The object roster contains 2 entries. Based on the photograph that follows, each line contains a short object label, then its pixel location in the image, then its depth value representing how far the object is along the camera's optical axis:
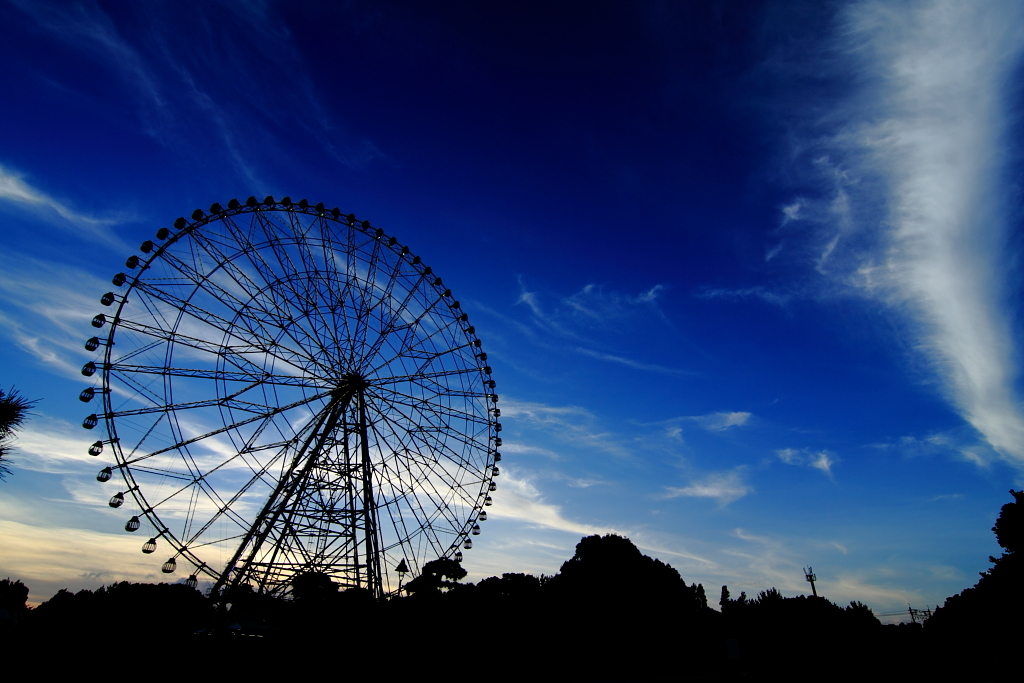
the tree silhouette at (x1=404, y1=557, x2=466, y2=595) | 26.58
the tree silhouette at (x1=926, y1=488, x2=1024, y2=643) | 40.41
